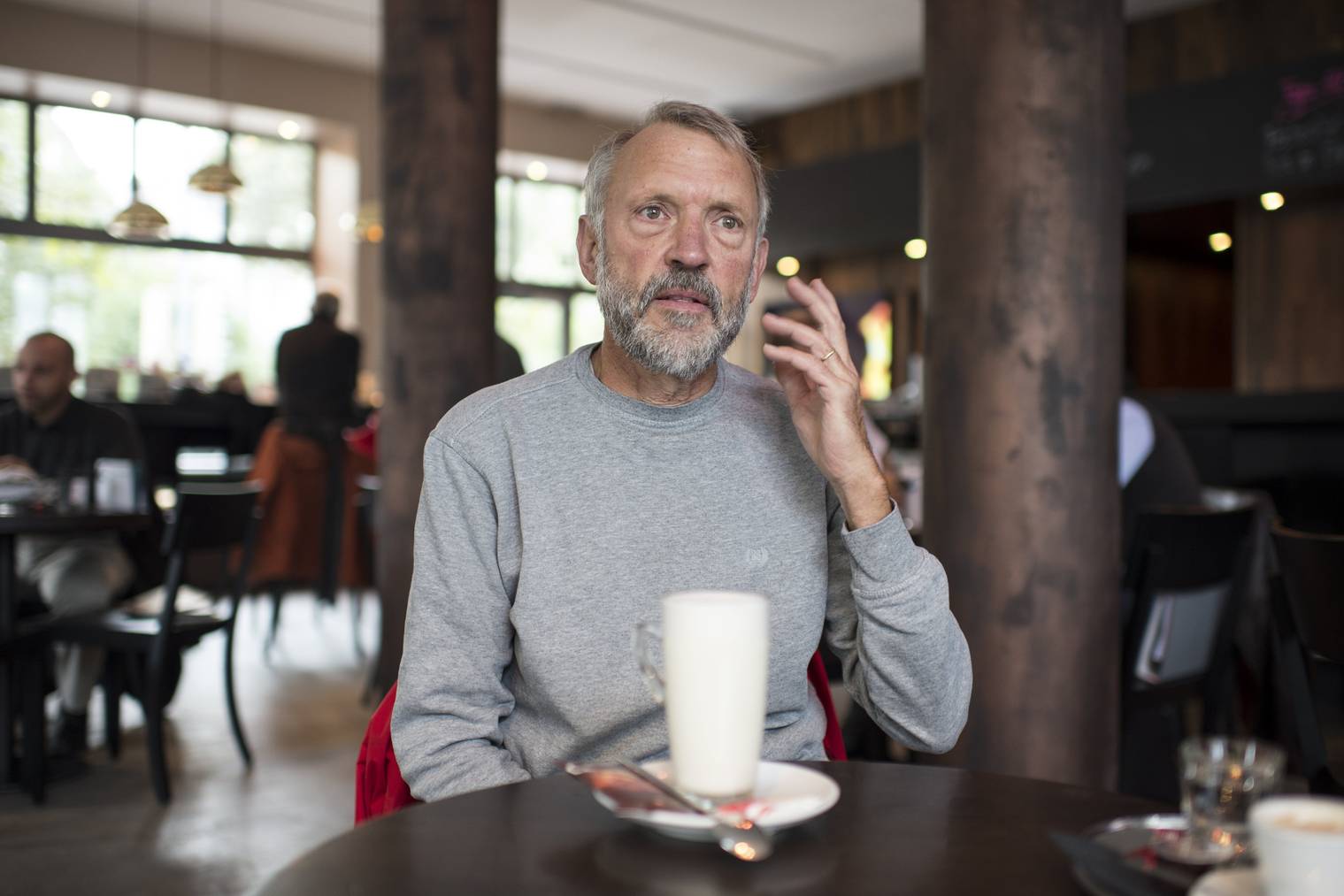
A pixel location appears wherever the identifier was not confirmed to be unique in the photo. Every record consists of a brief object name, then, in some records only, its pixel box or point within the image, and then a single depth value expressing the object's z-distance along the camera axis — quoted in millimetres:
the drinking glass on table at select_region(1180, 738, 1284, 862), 682
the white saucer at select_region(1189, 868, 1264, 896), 606
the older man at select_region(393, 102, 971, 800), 1101
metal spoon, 667
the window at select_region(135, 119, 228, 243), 9023
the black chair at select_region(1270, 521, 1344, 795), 1508
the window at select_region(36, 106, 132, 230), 8578
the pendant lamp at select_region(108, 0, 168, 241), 7156
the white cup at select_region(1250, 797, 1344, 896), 550
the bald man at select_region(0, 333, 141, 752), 3488
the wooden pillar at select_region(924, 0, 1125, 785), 1843
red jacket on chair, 1143
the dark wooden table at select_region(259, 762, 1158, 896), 656
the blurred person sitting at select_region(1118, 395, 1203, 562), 2811
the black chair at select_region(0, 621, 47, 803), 3107
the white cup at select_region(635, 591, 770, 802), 714
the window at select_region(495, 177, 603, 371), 10734
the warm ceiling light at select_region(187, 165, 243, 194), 7180
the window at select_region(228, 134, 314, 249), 9414
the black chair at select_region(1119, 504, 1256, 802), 2373
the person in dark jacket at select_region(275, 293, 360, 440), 6066
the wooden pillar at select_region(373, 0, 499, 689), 3816
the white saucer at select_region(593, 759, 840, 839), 691
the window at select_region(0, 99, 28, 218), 8422
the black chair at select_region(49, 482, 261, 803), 3158
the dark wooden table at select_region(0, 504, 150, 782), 2920
